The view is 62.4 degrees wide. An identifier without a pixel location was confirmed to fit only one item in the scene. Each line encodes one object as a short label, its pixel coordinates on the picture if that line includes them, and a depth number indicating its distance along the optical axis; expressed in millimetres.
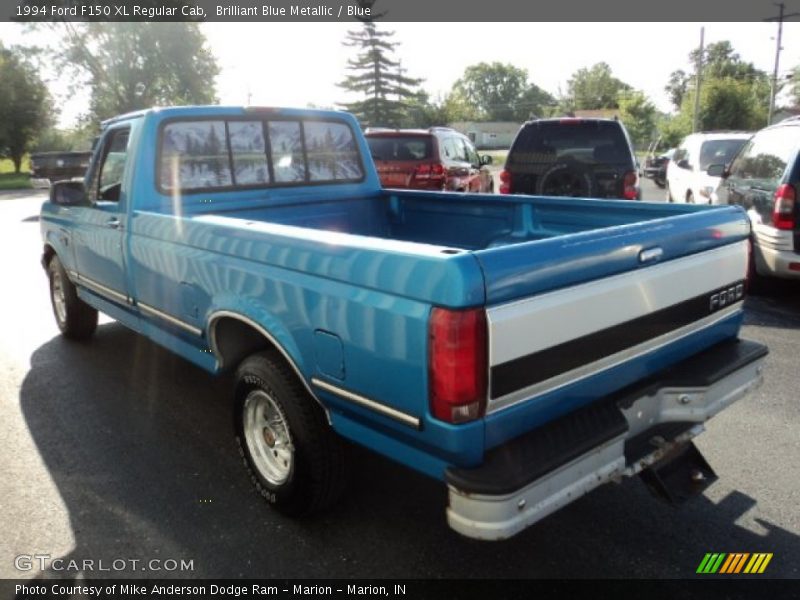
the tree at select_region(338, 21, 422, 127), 70500
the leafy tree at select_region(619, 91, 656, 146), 77875
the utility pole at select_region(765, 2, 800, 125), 44381
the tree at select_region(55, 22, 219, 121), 47625
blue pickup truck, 2197
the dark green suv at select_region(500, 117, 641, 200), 8805
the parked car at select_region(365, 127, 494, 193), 10781
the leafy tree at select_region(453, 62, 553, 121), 127625
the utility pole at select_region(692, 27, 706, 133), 45019
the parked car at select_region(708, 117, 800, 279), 6195
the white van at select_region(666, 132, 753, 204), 10852
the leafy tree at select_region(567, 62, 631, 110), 113562
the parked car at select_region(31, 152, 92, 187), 18578
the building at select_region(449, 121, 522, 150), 98375
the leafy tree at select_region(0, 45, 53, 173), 42669
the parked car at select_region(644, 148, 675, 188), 20034
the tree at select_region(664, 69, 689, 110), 115038
